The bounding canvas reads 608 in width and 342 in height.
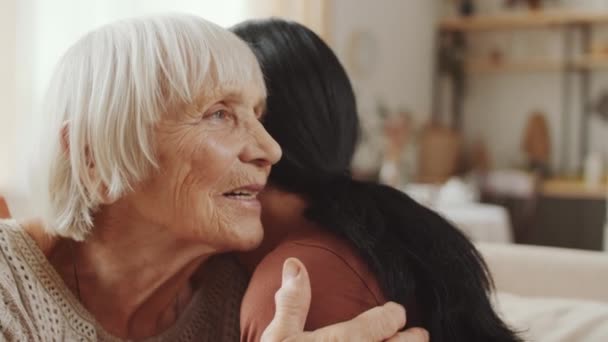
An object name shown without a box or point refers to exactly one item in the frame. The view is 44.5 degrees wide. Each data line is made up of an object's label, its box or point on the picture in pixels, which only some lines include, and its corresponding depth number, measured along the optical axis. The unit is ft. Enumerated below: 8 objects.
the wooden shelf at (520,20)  18.97
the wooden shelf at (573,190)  17.49
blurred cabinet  19.29
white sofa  4.48
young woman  3.14
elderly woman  3.10
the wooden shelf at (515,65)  19.86
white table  12.64
